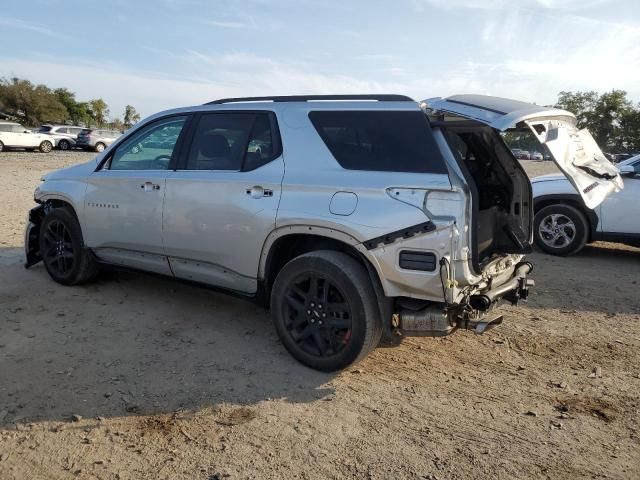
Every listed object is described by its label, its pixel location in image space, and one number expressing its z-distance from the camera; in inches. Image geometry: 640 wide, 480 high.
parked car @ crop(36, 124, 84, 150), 1227.9
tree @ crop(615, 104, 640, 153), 2276.1
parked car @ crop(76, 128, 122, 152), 1243.2
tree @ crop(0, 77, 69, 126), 2176.4
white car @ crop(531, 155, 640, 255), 295.0
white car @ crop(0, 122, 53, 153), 1079.6
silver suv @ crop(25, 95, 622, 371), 132.6
